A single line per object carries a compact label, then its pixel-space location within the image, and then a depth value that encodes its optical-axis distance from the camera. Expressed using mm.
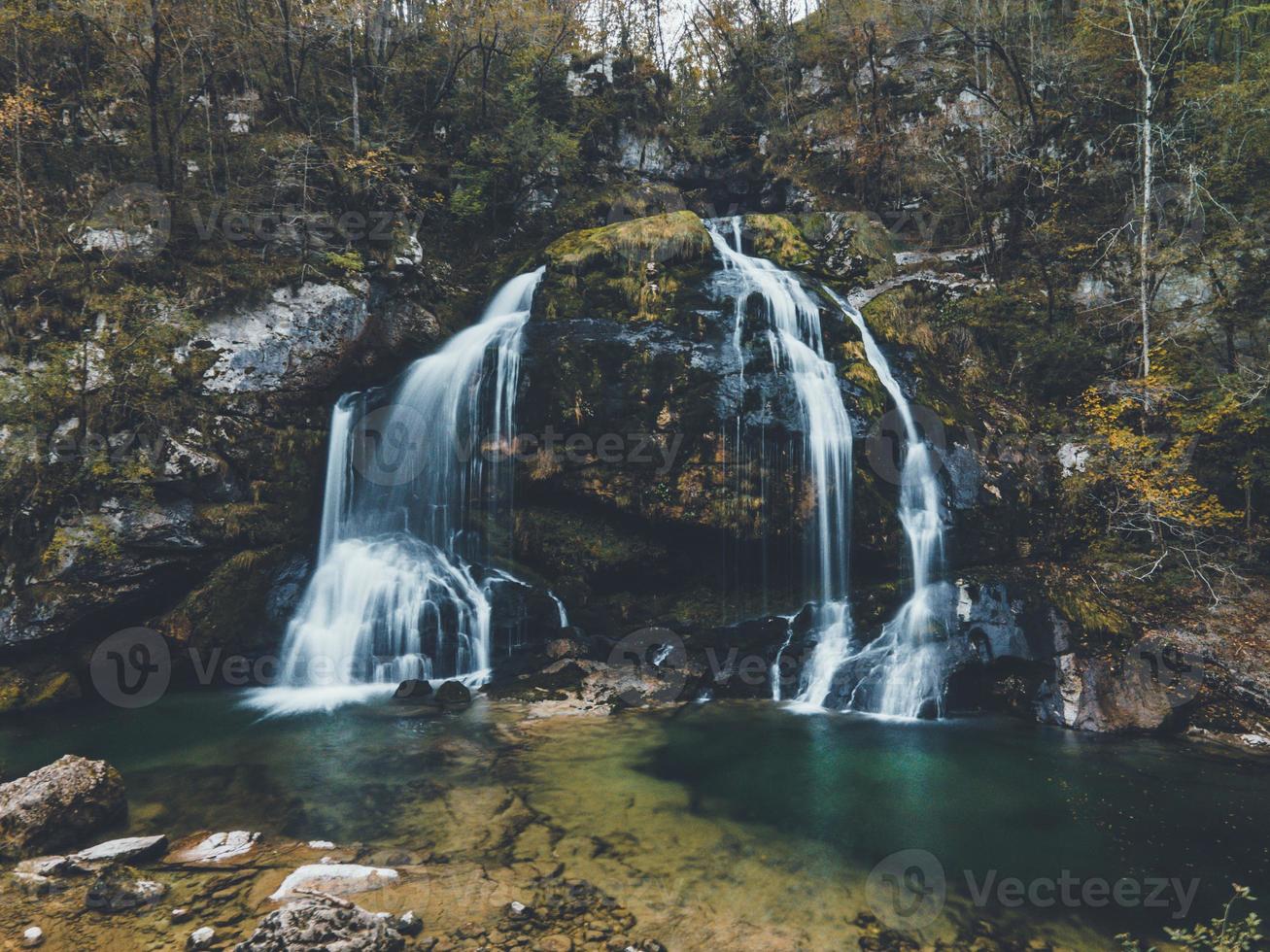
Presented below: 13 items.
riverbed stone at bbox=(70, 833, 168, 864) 5410
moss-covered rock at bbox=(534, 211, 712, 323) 13523
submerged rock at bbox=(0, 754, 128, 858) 5555
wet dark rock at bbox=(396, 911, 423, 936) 4617
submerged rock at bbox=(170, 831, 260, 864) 5559
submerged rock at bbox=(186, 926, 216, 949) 4367
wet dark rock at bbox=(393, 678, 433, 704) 10094
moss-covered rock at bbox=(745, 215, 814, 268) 15930
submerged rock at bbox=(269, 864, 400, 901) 5055
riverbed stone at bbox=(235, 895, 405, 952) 4191
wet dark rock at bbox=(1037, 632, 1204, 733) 8695
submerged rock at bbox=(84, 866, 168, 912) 4785
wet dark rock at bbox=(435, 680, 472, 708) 9938
